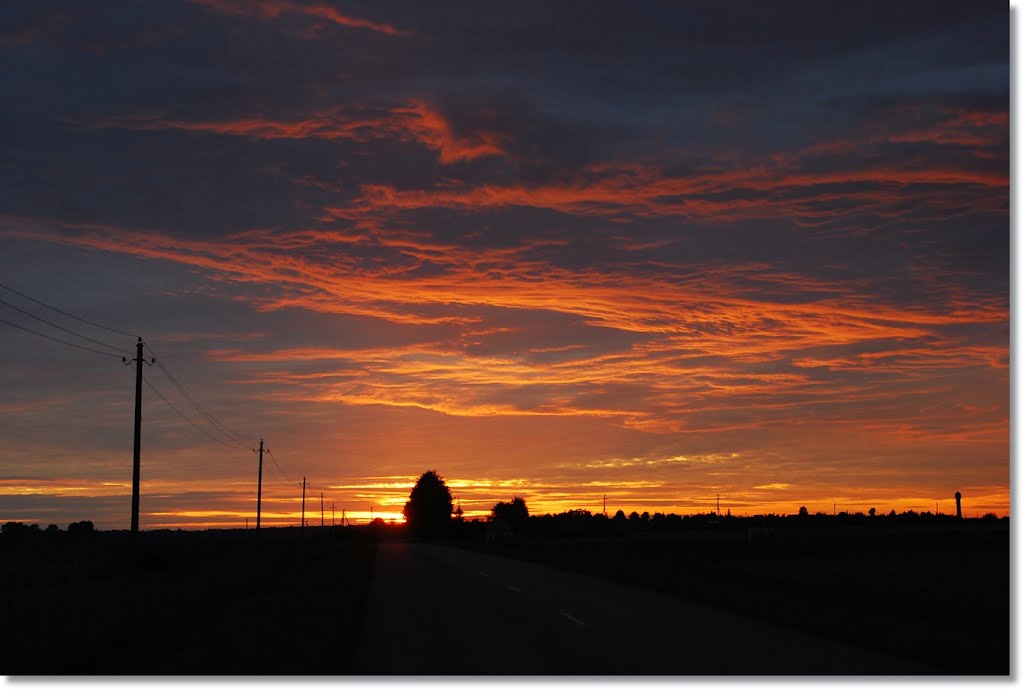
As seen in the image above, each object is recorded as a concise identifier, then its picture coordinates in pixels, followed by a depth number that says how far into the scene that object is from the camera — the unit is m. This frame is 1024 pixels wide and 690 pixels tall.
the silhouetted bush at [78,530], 190.62
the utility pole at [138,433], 50.25
